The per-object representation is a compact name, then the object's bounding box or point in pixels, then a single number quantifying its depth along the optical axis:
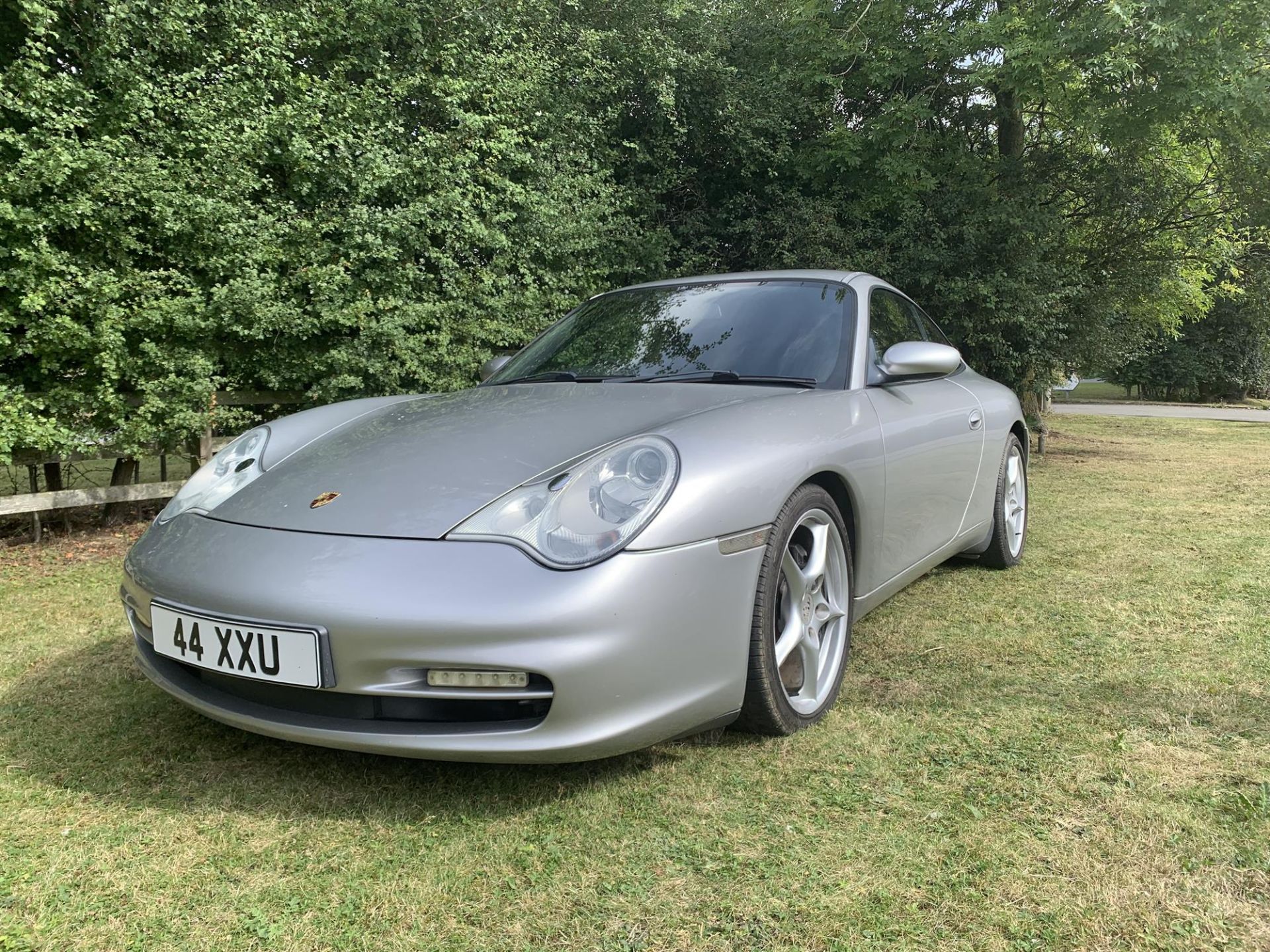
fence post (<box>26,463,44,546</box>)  5.34
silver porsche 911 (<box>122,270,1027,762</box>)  1.83
